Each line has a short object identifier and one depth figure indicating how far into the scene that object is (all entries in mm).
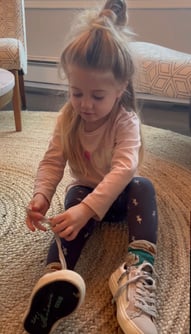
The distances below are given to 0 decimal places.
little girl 847
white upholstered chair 1868
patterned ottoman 1590
